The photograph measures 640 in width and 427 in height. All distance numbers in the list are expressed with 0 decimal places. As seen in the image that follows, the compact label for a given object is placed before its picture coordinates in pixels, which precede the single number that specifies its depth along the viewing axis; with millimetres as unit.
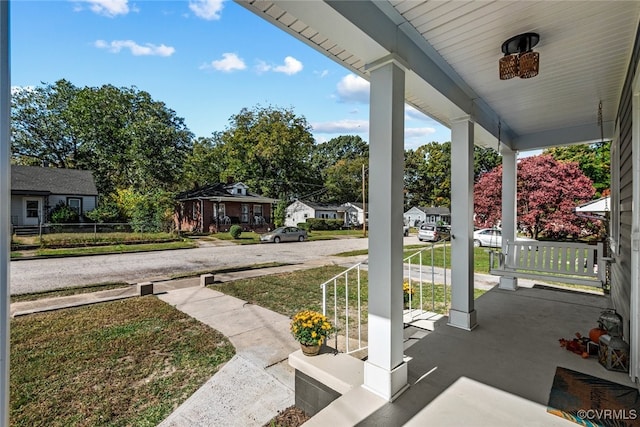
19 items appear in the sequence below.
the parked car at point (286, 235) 16237
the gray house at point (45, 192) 15156
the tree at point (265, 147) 25005
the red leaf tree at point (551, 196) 12336
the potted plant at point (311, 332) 2443
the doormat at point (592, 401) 1817
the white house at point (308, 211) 27484
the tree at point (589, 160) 16453
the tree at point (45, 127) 19359
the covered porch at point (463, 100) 1889
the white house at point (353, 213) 30452
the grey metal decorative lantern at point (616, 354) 2343
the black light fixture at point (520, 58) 2131
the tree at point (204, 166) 25438
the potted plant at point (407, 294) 3657
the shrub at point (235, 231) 16688
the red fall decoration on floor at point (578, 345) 2637
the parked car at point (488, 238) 13203
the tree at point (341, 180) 33281
